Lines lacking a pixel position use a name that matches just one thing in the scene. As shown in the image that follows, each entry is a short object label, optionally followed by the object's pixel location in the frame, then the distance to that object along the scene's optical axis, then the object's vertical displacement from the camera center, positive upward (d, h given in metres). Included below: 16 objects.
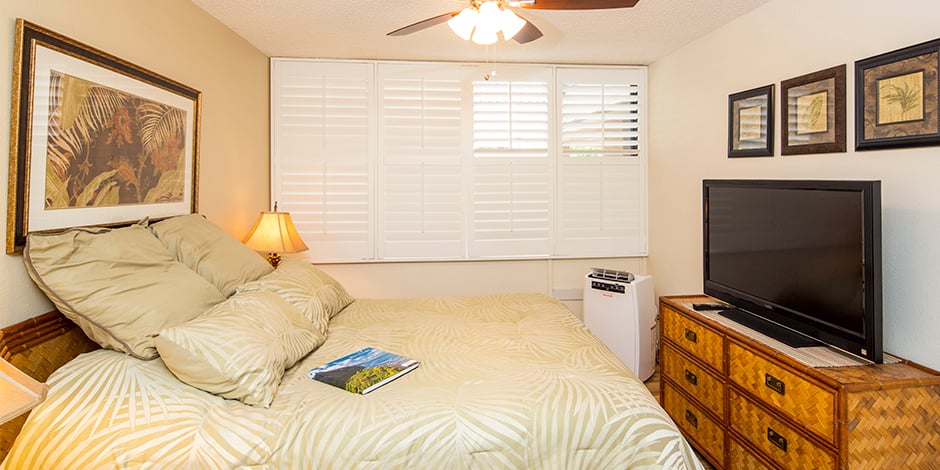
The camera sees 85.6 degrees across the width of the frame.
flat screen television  1.84 -0.07
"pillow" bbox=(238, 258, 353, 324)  2.25 -0.23
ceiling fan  2.16 +0.99
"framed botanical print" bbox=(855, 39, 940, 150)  1.86 +0.57
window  3.90 +0.64
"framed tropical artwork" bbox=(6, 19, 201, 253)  1.64 +0.39
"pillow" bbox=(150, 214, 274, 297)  2.17 -0.05
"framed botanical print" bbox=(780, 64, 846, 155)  2.27 +0.62
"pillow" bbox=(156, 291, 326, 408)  1.58 -0.37
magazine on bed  1.74 -0.48
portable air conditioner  3.53 -0.52
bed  1.44 -0.51
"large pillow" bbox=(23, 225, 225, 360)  1.62 -0.16
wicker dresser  1.69 -0.62
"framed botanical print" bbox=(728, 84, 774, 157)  2.72 +0.67
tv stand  2.11 -0.39
